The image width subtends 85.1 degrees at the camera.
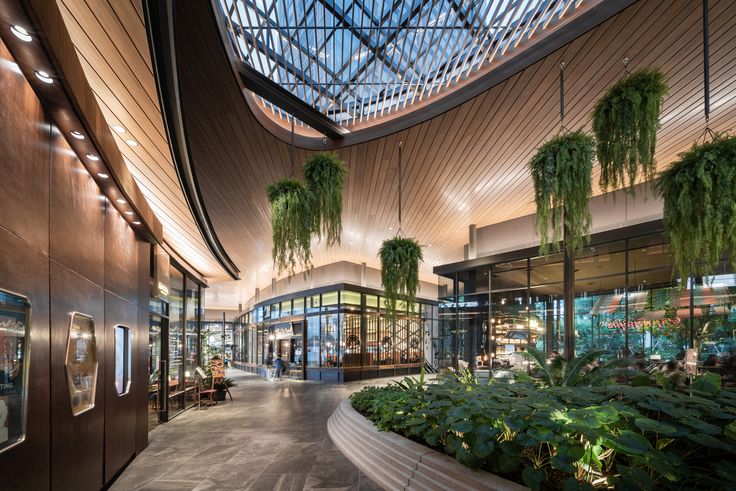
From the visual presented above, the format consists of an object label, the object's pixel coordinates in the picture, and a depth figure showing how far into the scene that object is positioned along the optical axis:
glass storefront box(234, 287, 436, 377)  17.56
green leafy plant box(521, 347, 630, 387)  5.32
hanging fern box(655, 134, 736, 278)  3.41
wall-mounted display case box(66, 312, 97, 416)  3.58
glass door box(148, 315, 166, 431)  7.88
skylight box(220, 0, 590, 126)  5.34
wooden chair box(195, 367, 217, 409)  10.42
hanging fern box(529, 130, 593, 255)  4.21
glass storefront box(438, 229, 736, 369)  7.89
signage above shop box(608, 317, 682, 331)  8.27
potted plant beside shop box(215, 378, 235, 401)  11.54
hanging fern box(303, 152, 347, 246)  5.24
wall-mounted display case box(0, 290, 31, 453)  2.46
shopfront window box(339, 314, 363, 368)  17.27
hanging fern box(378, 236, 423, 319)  7.31
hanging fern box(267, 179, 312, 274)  5.06
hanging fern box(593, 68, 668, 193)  3.75
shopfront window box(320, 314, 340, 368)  17.36
